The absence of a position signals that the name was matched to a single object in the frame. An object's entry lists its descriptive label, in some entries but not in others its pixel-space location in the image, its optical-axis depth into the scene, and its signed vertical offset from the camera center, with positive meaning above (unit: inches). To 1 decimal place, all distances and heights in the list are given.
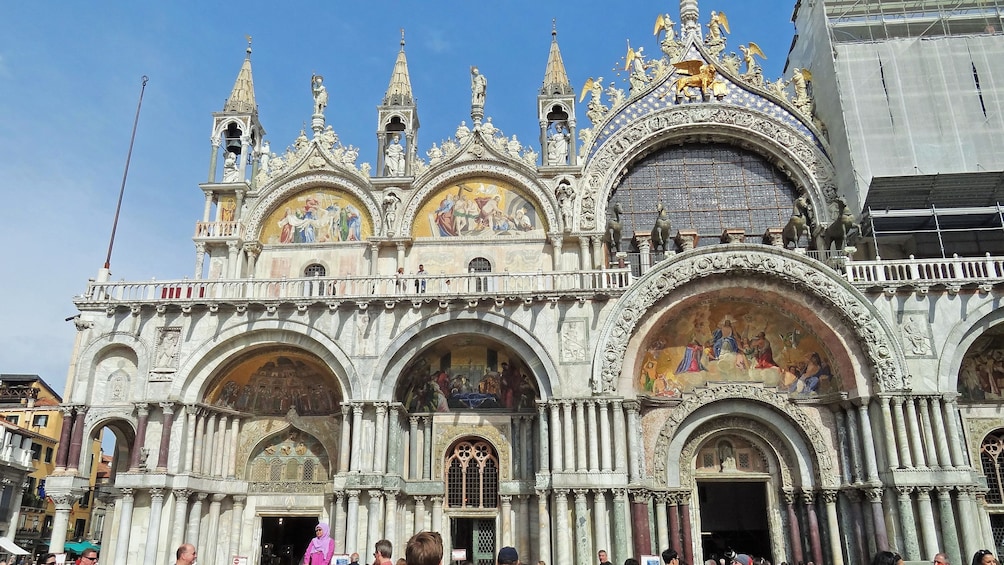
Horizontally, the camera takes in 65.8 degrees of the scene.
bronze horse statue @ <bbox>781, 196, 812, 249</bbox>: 902.4 +355.5
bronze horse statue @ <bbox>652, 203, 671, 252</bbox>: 879.1 +340.5
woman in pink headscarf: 454.6 -0.5
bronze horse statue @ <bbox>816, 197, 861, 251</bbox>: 864.9 +342.3
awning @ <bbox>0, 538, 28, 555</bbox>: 851.9 +6.5
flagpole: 906.7 +386.4
